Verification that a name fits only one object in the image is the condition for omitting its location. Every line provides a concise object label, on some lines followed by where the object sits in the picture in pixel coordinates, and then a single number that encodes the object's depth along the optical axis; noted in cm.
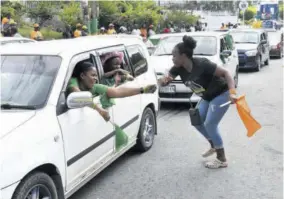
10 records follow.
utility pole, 1932
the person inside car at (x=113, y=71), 504
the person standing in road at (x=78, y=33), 1733
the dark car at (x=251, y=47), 1602
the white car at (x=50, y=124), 330
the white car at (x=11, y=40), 880
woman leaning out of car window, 424
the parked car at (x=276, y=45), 2186
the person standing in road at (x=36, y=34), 1569
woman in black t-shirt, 516
